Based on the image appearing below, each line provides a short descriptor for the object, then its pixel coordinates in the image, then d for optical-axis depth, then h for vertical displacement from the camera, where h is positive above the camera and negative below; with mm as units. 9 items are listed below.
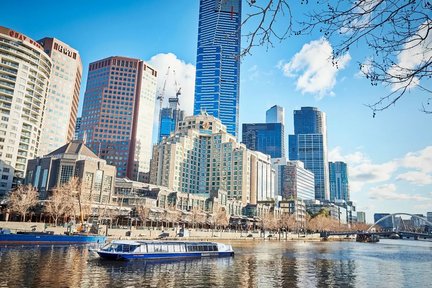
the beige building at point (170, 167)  189500 +29816
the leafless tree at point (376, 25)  7059 +4154
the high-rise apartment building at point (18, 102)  129000 +42911
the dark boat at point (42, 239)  55344 -3535
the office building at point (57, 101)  186025 +62667
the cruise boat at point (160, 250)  46281 -3903
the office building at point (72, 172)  109938 +14497
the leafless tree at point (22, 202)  84375 +3587
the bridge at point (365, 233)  168825 -1594
